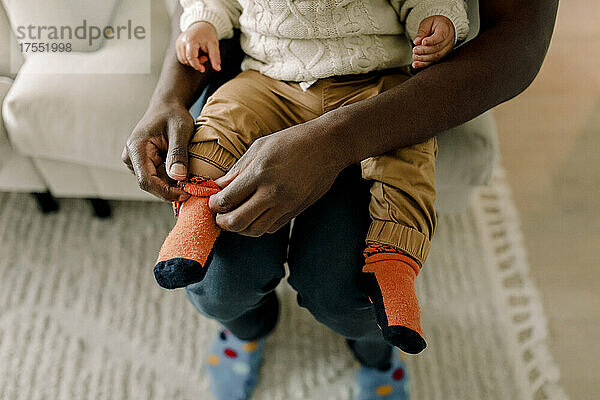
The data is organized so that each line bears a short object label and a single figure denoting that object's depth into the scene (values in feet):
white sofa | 3.19
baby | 2.38
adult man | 2.38
